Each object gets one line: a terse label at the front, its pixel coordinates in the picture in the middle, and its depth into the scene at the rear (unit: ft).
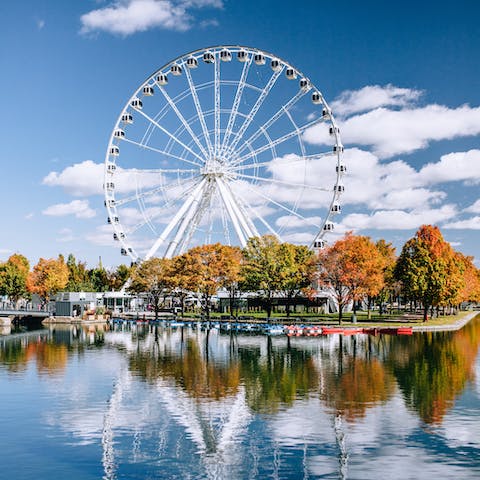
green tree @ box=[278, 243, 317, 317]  309.63
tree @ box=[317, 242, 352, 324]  284.41
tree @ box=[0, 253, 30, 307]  452.76
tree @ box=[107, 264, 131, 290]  517.96
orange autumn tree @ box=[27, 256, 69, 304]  435.94
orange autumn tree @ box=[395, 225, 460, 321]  298.76
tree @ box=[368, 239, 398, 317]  345.99
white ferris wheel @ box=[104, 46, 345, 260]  286.05
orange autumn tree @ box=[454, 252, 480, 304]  385.77
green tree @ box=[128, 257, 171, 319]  344.28
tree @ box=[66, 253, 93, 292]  479.99
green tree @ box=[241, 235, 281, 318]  311.06
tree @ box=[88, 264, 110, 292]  543.80
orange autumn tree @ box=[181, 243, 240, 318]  315.99
